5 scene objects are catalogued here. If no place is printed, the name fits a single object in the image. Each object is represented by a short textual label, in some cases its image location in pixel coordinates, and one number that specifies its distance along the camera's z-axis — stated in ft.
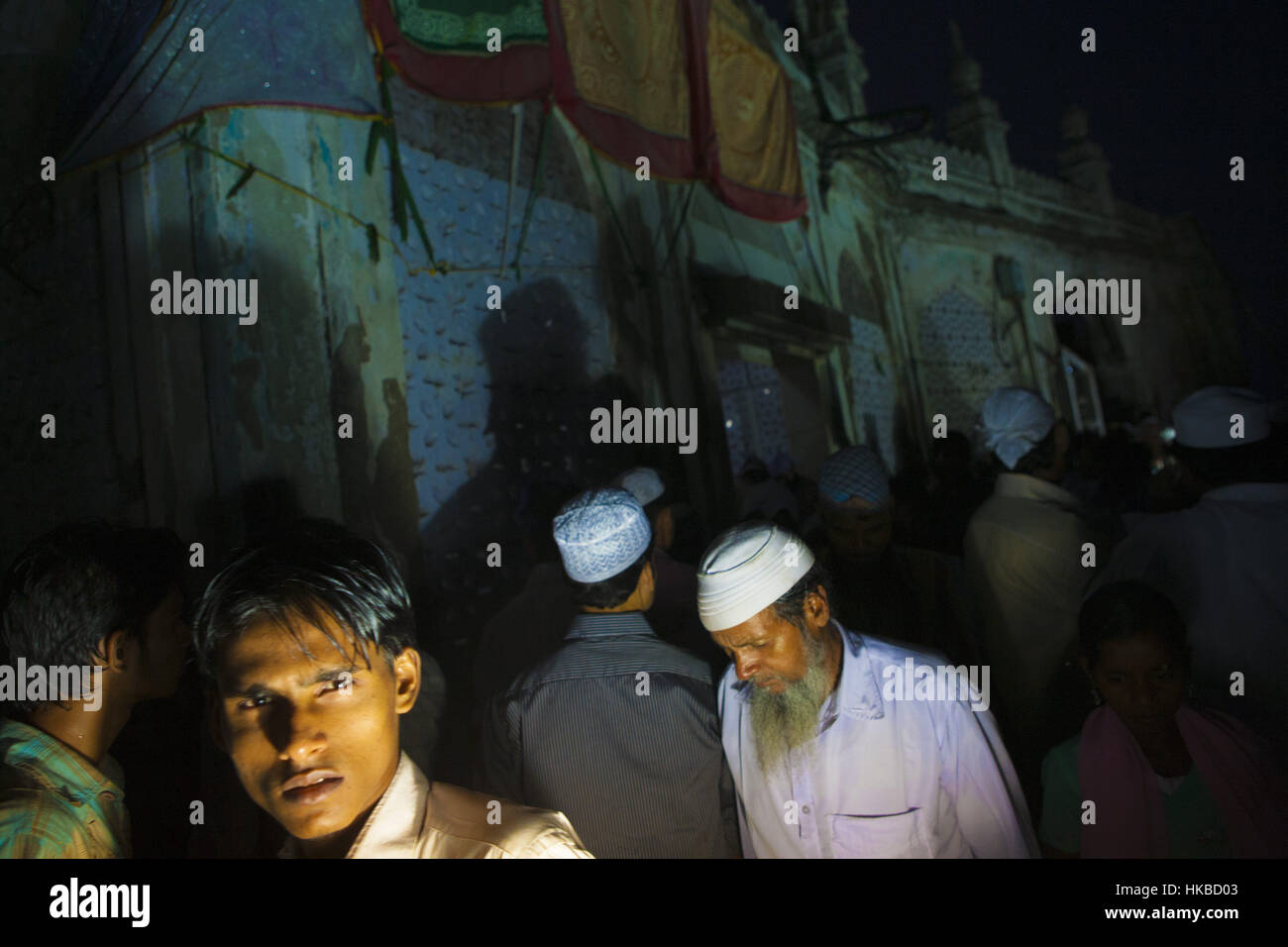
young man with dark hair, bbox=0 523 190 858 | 4.84
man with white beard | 5.51
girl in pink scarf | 5.85
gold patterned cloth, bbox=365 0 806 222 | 12.82
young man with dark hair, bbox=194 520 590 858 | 3.97
